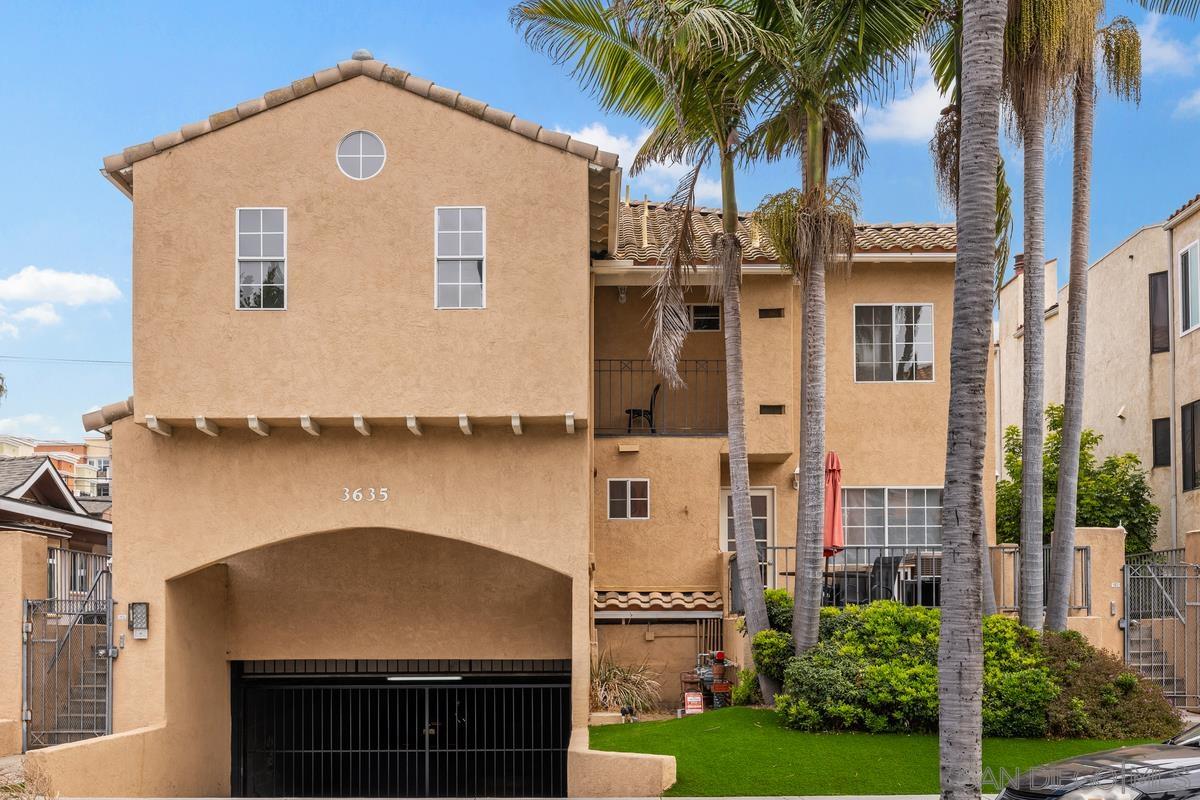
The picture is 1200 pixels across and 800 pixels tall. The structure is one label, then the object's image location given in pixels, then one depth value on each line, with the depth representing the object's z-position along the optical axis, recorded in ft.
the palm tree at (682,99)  51.93
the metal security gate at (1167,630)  59.62
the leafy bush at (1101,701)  49.70
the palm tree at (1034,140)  51.06
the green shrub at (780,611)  56.44
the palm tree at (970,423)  29.58
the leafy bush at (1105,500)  81.82
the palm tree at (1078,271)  54.29
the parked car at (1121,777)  29.68
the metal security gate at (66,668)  56.18
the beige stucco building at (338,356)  52.95
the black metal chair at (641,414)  71.26
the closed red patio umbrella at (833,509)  56.70
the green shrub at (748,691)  56.08
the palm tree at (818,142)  52.26
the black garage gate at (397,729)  66.18
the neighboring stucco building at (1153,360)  79.00
